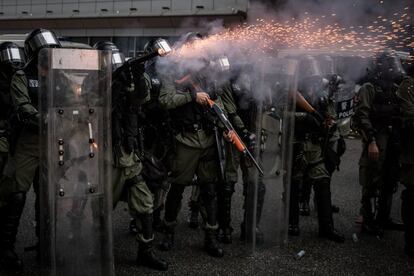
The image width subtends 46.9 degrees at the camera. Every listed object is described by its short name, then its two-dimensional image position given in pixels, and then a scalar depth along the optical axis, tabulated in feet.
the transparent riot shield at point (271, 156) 14.74
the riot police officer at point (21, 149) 12.59
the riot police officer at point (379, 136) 16.71
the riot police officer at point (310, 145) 16.65
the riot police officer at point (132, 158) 12.53
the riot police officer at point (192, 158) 14.78
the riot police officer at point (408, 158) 15.14
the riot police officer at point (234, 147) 15.76
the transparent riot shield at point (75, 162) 10.26
